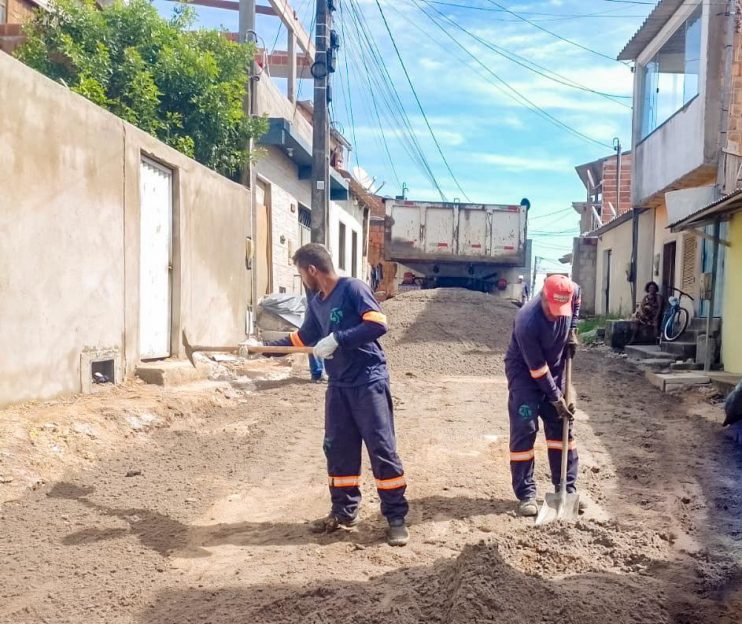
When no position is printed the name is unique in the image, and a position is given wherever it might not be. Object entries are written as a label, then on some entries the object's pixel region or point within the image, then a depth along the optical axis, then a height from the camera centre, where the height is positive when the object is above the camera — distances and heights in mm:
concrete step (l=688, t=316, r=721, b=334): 9930 -540
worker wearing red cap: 4168 -588
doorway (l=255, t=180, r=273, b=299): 12211 +813
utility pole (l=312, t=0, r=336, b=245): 10773 +2573
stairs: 10379 -1079
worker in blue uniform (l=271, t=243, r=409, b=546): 3697 -634
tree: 9172 +3061
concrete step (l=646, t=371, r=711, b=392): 8859 -1218
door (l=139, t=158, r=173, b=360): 7496 +261
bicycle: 12133 -530
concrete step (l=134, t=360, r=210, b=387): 6988 -983
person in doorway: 13195 -450
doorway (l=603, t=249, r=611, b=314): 19844 +264
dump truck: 18000 +1453
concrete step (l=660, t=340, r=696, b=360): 10984 -997
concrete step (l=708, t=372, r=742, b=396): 8109 -1128
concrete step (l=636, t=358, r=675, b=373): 10555 -1229
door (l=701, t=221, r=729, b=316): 10109 +436
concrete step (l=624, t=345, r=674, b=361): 11534 -1118
